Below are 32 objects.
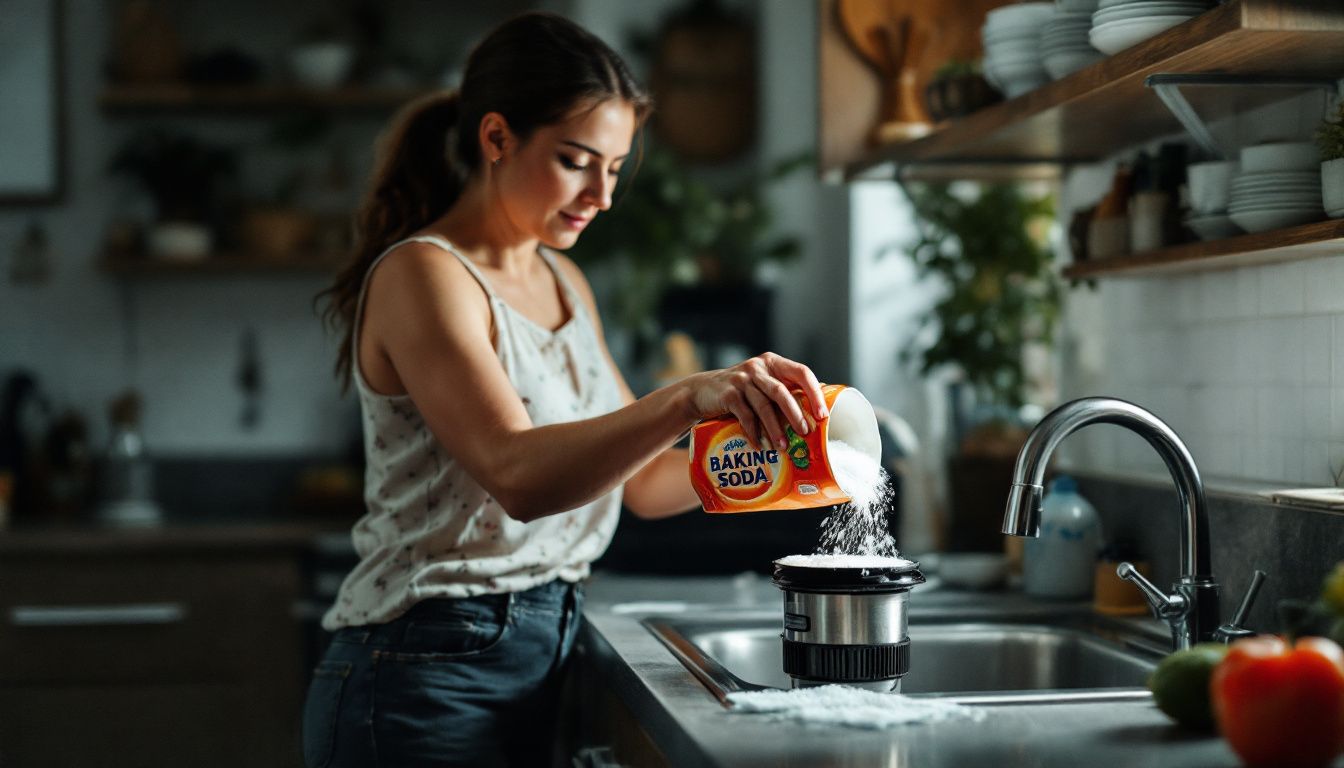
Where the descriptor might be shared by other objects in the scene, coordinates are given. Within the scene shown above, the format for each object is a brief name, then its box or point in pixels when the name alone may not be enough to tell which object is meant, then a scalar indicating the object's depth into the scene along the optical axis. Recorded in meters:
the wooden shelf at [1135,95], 1.21
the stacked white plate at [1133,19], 1.39
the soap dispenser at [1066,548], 1.94
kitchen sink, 1.74
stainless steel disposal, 1.34
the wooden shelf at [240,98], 3.54
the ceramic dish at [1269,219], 1.40
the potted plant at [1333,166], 1.30
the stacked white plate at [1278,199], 1.39
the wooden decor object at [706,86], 3.57
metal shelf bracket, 1.41
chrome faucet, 1.40
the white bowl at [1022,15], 1.75
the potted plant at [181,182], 3.56
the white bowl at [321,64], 3.55
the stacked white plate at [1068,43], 1.64
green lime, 1.12
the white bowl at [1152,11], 1.39
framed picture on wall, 3.68
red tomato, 0.92
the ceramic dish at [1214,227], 1.53
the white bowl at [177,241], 3.54
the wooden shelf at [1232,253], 1.34
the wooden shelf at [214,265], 3.53
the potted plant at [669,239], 3.28
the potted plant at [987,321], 2.31
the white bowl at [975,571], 2.06
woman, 1.53
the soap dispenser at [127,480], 3.46
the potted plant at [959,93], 1.95
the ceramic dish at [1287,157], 1.40
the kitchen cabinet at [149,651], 3.06
